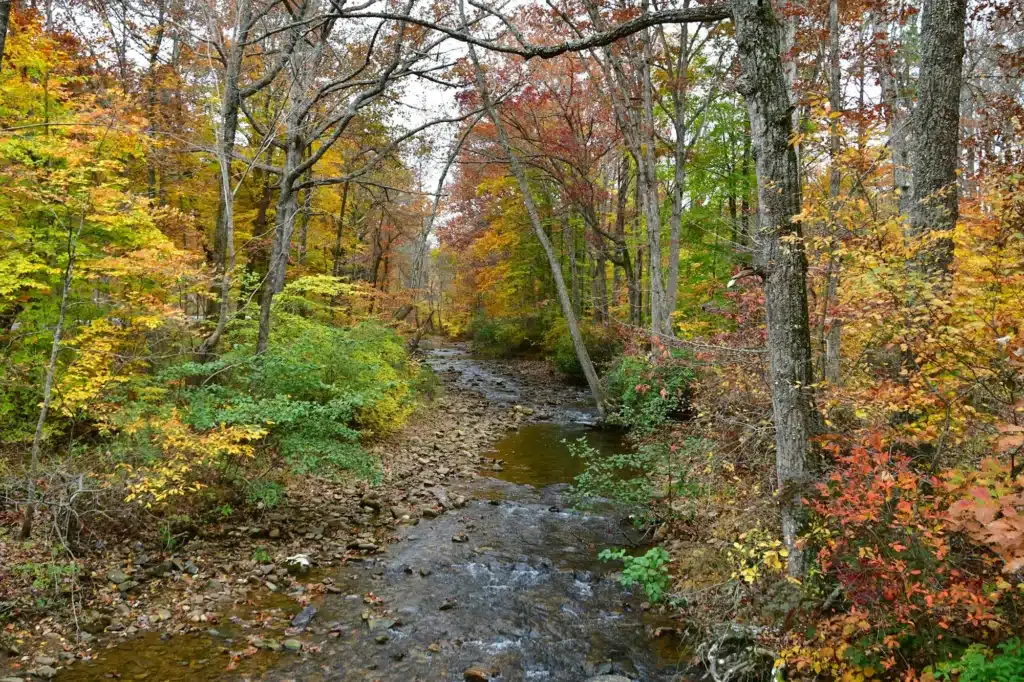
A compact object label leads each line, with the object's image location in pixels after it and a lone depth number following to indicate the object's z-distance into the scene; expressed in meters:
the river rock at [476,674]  4.93
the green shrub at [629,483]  7.79
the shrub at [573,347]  18.43
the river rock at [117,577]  5.79
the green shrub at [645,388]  9.46
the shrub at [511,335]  27.13
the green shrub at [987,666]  2.77
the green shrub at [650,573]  5.57
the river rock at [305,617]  5.66
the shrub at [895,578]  3.21
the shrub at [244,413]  6.48
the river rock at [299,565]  6.71
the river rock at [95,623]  5.16
